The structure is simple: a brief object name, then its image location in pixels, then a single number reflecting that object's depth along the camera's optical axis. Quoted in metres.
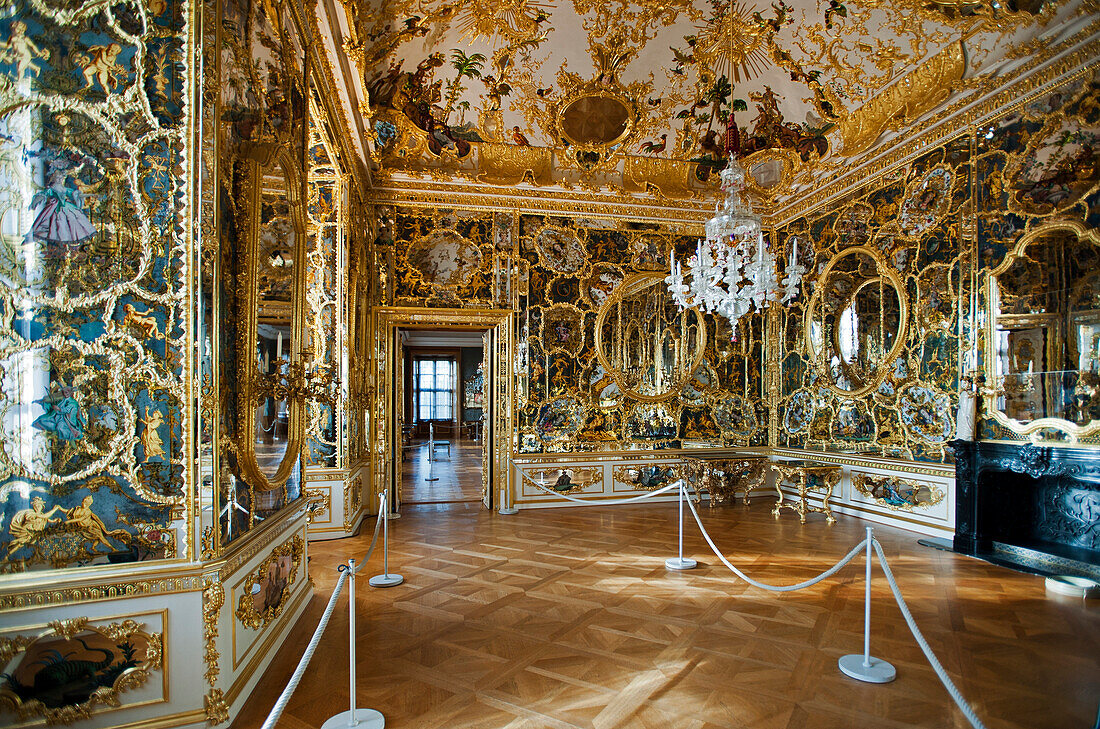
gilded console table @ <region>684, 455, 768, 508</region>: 8.67
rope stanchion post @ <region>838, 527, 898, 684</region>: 3.40
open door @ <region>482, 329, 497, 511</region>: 8.71
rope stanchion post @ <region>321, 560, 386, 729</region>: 2.88
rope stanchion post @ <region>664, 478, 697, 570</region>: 5.62
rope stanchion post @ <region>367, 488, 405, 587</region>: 5.06
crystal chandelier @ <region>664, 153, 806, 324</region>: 5.84
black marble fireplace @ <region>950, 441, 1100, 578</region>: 5.29
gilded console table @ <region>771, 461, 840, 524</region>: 7.80
